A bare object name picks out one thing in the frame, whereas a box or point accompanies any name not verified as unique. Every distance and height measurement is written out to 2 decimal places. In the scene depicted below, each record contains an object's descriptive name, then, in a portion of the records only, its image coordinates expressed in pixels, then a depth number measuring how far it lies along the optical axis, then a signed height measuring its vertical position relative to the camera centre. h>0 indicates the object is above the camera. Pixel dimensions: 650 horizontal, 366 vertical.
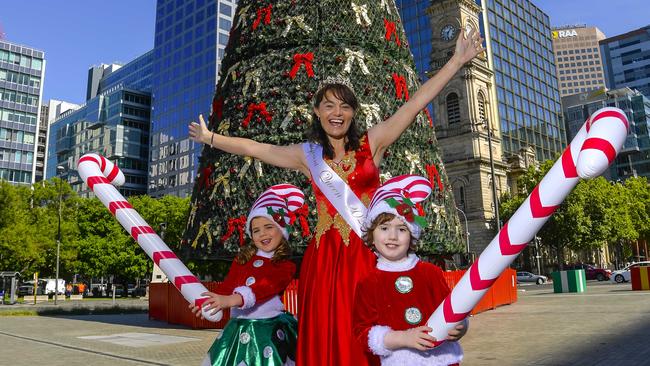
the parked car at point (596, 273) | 41.31 -1.03
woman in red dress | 3.02 +0.52
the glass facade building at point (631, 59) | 130.88 +54.71
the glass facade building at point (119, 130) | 86.56 +26.45
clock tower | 52.66 +14.88
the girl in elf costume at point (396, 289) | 2.48 -0.13
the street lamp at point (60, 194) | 32.06 +5.57
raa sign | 185.12 +85.11
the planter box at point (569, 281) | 25.39 -1.00
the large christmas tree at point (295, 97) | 10.45 +3.68
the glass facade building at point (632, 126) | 97.25 +26.49
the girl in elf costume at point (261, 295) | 3.30 -0.18
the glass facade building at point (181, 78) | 74.81 +30.38
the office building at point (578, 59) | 179.62 +73.78
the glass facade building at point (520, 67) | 70.38 +30.20
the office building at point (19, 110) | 72.06 +24.12
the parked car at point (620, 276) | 32.12 -1.03
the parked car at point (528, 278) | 42.69 -1.34
